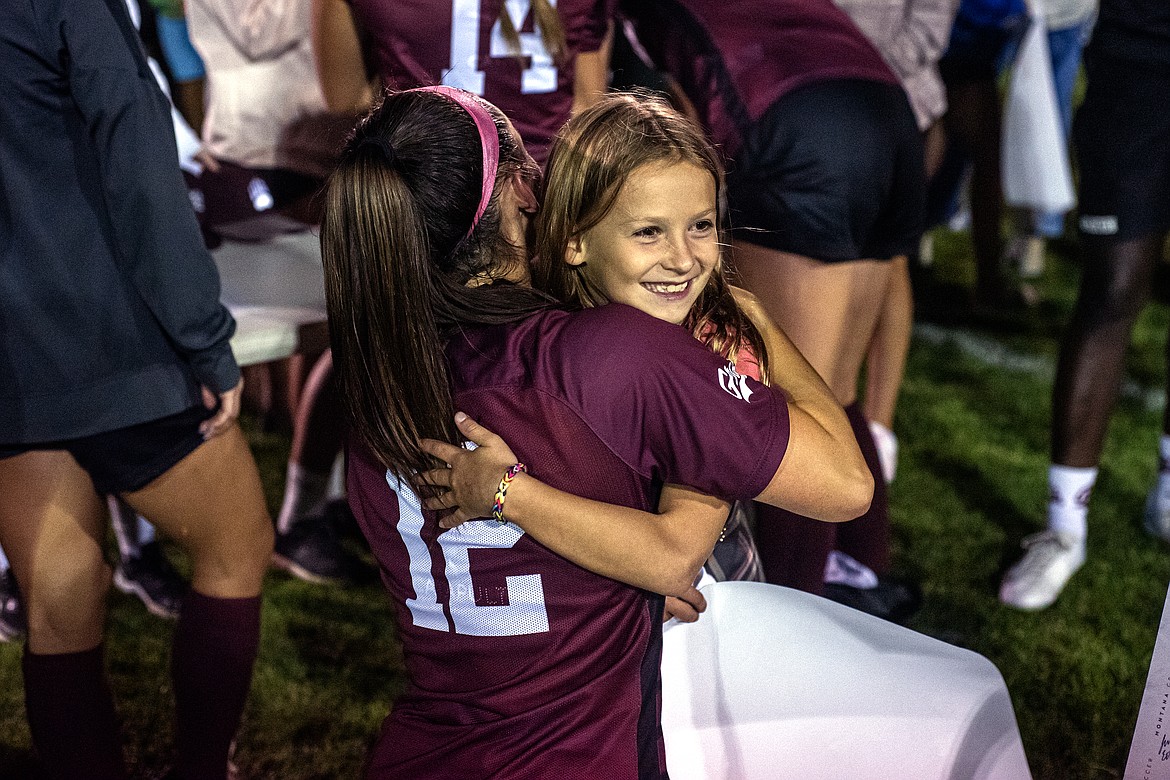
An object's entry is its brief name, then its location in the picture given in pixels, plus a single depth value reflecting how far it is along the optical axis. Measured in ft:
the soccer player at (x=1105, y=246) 8.81
